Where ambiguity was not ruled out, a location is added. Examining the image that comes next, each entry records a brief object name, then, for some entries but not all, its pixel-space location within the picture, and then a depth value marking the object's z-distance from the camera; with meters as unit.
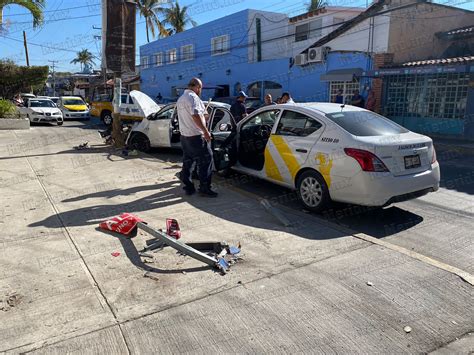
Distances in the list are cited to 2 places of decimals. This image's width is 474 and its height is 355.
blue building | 17.56
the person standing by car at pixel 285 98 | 9.38
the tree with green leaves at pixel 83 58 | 80.31
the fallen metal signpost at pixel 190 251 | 3.88
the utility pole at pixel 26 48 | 43.83
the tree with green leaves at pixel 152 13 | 36.47
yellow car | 23.80
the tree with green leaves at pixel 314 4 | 32.46
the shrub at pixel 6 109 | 17.83
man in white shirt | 6.13
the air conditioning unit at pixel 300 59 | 18.48
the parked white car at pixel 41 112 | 20.28
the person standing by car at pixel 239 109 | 9.89
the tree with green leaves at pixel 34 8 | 15.85
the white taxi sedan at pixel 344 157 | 4.96
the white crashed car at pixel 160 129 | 9.47
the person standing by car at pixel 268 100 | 10.21
